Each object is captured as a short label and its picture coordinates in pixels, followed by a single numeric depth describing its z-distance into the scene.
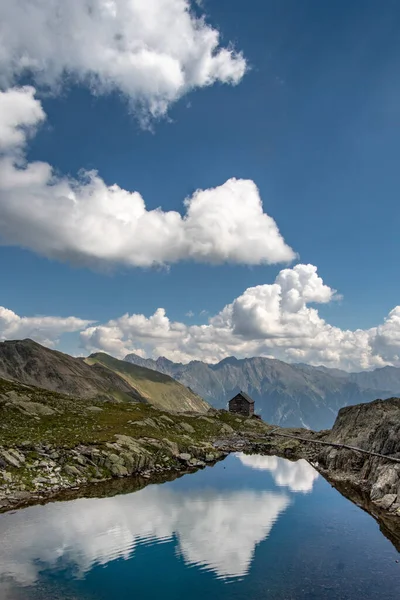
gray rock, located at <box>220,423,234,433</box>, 101.38
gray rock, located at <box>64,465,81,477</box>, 44.41
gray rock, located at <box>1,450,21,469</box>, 41.78
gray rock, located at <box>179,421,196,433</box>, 89.00
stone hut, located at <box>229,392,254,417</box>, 153.88
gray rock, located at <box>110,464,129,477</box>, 48.81
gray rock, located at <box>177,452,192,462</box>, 60.40
